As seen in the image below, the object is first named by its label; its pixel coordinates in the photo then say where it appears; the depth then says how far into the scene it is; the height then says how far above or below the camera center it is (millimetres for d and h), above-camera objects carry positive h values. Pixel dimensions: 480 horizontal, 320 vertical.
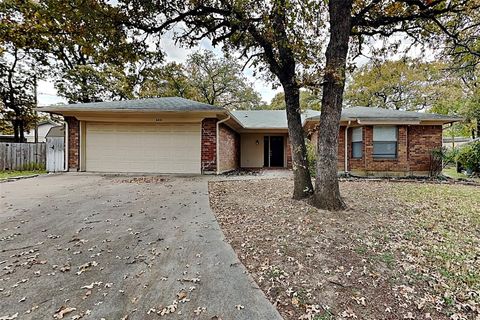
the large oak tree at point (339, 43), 4520 +2178
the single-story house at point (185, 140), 10000 +779
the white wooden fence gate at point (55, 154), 10484 +159
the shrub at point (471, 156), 10032 +85
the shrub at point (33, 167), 12356 -479
